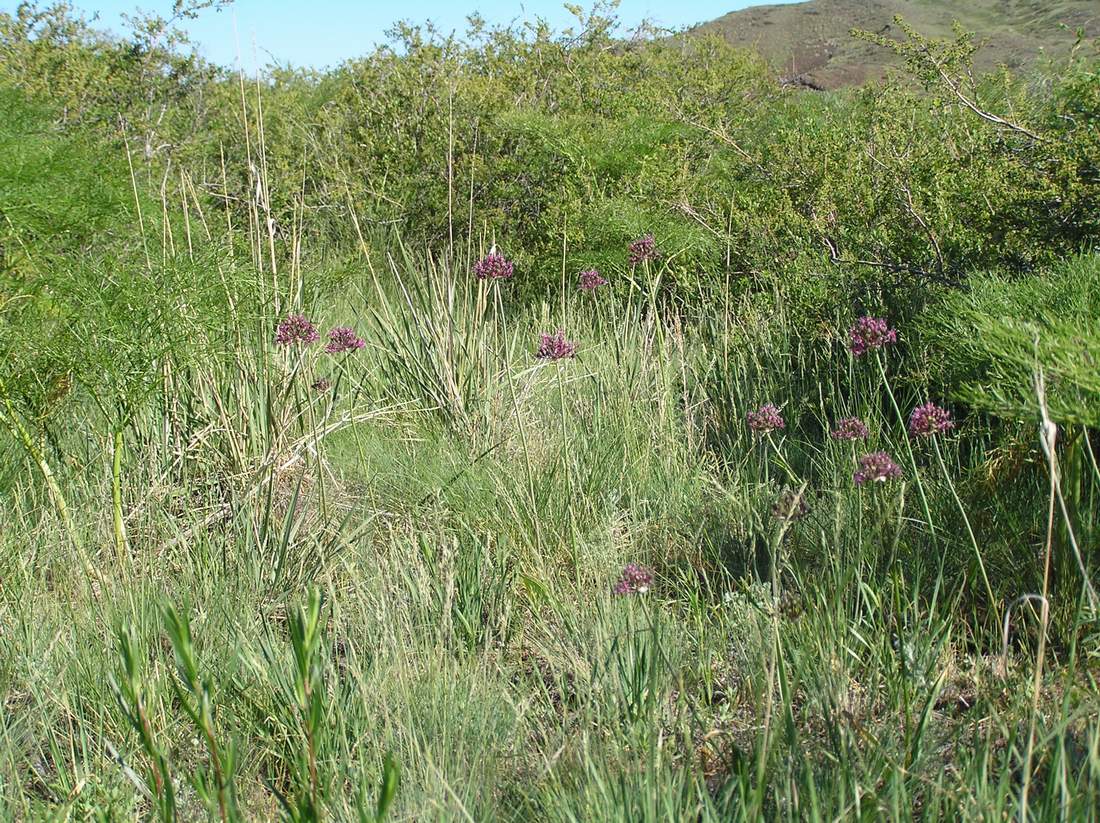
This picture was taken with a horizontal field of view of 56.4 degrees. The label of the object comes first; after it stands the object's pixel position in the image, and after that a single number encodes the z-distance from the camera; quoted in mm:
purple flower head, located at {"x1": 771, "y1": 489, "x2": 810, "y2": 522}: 1914
